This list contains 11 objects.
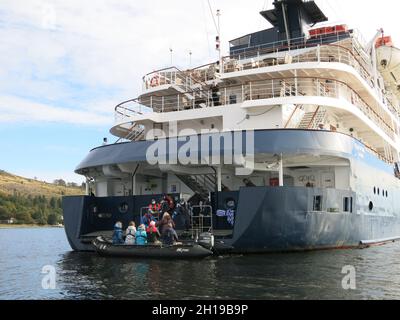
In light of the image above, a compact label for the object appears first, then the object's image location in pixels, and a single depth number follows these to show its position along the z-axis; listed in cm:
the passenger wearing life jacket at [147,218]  1583
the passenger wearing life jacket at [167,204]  1584
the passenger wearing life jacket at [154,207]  1590
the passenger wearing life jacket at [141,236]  1494
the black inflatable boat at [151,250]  1383
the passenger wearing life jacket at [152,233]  1500
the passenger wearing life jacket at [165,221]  1465
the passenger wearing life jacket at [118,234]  1541
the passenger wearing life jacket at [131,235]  1511
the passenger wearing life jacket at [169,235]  1452
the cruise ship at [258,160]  1466
